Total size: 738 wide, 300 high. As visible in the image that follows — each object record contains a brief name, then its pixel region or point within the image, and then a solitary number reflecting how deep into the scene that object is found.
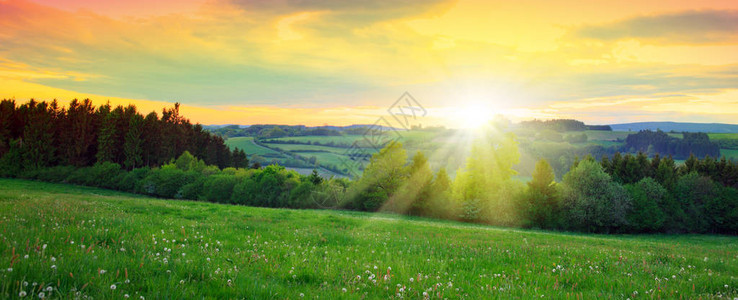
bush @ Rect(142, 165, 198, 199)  82.12
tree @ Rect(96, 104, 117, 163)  87.56
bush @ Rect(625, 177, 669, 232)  61.91
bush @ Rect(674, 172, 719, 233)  68.38
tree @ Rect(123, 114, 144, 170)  89.69
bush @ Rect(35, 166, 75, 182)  79.62
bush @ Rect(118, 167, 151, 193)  81.94
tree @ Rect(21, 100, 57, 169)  82.62
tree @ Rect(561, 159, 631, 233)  57.53
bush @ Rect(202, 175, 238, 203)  84.12
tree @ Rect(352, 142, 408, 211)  67.62
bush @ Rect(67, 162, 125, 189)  81.07
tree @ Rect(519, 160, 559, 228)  58.81
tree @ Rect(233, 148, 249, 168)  135.38
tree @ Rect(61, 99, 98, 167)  86.88
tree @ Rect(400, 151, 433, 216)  67.56
